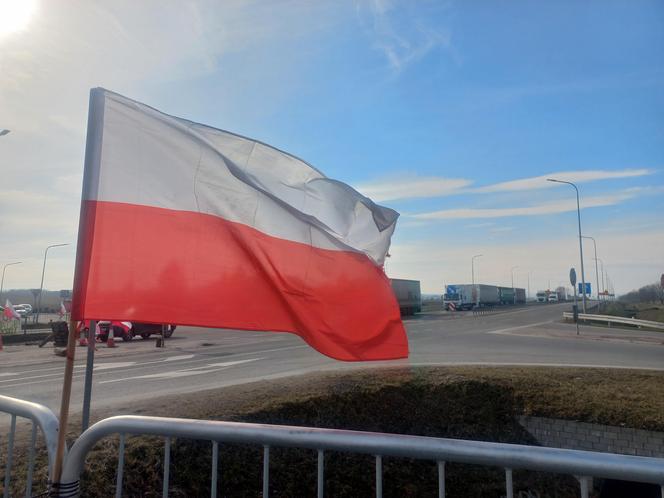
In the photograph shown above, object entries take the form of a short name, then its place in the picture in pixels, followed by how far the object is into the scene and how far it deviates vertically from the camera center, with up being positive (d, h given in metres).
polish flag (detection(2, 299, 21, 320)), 28.73 +0.24
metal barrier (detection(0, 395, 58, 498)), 2.86 -0.56
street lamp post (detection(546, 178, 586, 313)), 37.88 +3.08
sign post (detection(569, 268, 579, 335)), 29.66 +2.43
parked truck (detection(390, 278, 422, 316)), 49.31 +2.48
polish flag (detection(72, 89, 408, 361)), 3.34 +0.52
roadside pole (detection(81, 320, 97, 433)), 3.08 -0.32
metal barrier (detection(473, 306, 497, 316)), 51.86 +1.53
